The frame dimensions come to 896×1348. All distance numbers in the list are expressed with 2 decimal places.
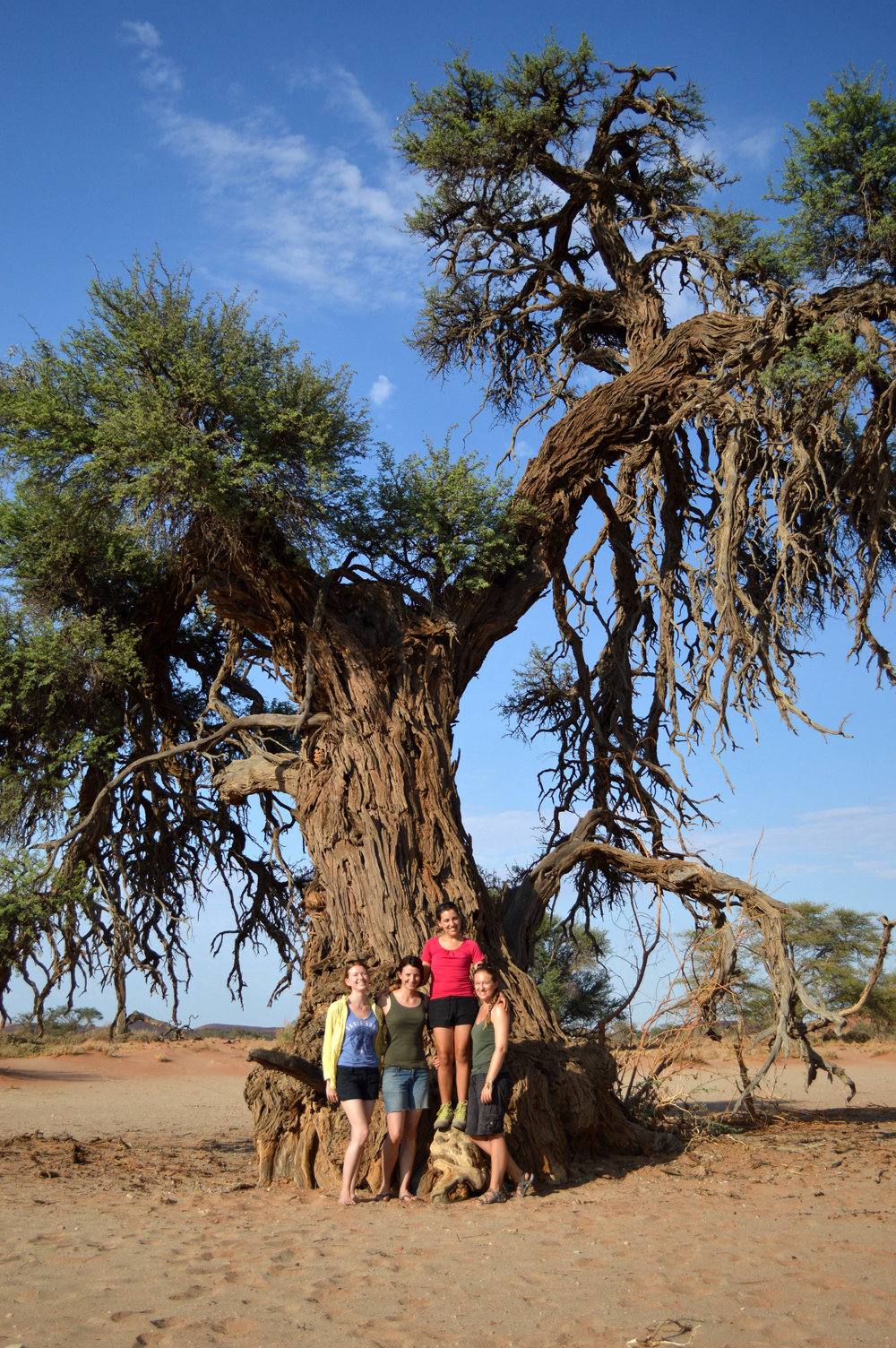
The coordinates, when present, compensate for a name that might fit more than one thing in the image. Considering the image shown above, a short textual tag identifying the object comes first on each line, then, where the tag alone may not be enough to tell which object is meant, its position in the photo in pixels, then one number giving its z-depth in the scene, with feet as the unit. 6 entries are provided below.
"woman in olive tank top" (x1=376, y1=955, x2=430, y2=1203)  20.25
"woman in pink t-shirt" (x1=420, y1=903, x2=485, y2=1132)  21.36
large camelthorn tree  27.17
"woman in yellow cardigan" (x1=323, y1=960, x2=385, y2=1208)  19.89
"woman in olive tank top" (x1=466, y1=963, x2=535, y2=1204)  20.16
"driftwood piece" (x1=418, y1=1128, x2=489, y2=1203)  20.30
